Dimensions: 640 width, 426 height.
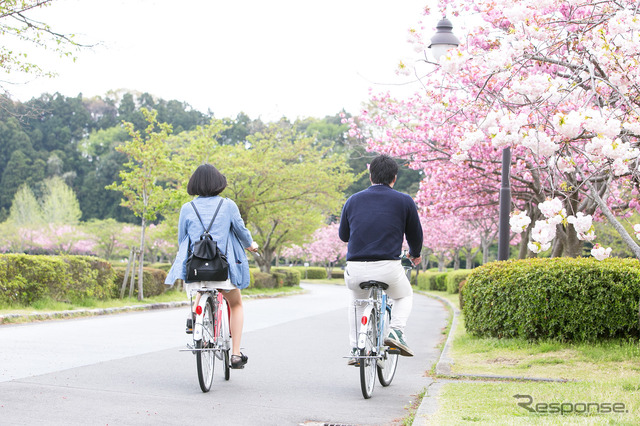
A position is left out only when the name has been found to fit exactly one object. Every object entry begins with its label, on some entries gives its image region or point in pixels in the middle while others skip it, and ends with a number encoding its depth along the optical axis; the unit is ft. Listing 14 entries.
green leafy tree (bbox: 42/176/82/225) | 205.36
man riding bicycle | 17.98
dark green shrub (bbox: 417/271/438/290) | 127.19
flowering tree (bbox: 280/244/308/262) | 212.31
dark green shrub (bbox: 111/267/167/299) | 56.36
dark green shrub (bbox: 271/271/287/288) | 108.99
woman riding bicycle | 18.51
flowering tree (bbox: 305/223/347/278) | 208.33
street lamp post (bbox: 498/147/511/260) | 33.17
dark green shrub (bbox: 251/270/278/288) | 96.44
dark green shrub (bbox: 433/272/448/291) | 121.09
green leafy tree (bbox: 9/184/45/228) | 196.65
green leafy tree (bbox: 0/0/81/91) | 32.45
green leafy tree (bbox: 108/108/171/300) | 59.67
